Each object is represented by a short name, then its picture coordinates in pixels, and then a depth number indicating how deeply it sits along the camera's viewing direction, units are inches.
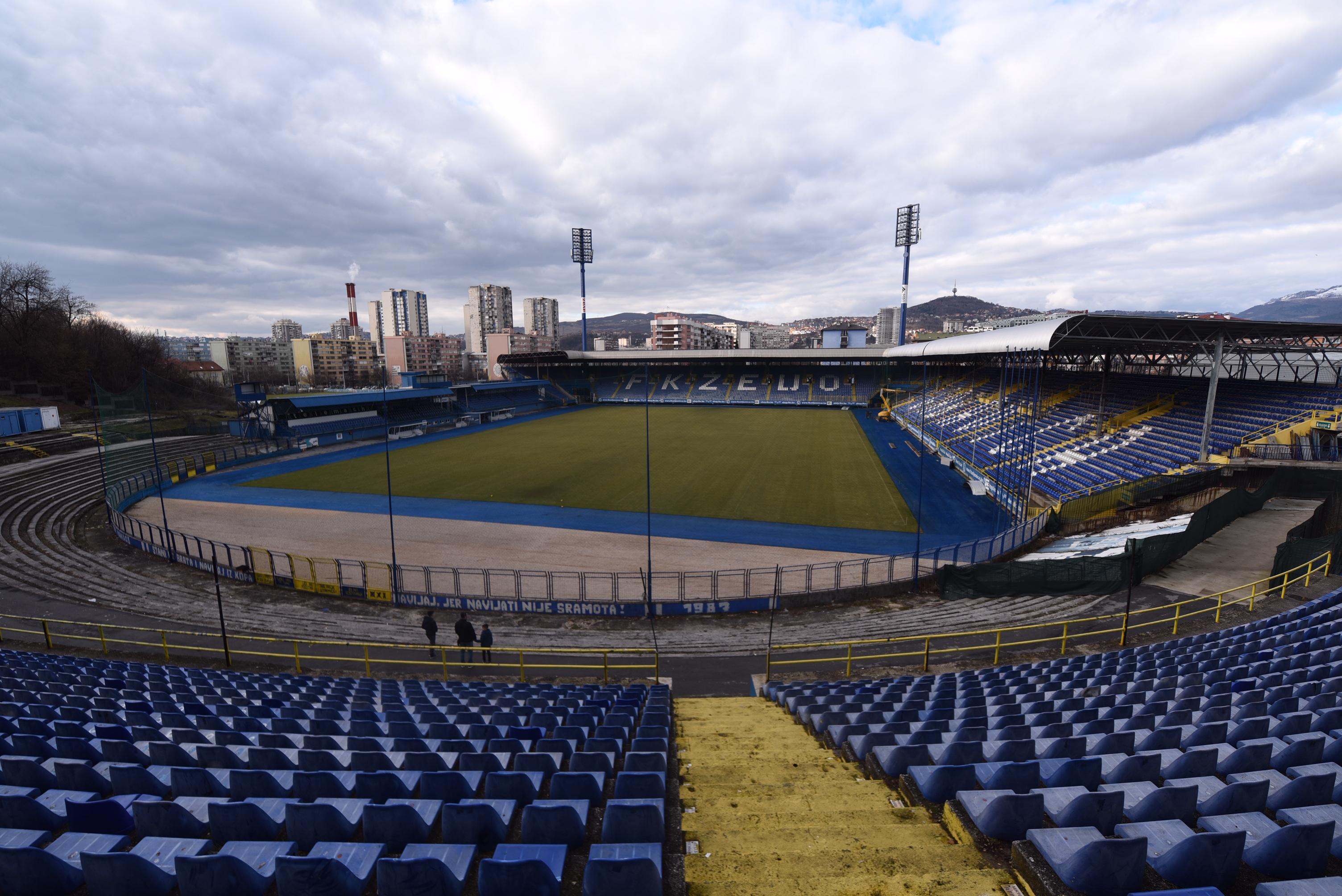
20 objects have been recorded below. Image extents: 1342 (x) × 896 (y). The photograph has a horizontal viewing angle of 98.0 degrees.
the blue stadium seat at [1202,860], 126.6
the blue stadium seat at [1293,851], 126.6
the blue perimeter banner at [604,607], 678.5
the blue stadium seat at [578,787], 192.4
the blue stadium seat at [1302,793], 157.5
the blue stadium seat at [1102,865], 125.7
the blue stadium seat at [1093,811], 156.0
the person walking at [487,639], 531.2
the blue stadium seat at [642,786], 195.8
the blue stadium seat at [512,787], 189.5
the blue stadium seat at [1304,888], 114.4
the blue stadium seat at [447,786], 193.6
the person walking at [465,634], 536.7
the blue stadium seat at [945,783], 203.2
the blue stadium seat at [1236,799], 157.4
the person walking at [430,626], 542.0
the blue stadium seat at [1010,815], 163.2
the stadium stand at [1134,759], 130.4
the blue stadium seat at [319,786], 191.9
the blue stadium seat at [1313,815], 150.1
